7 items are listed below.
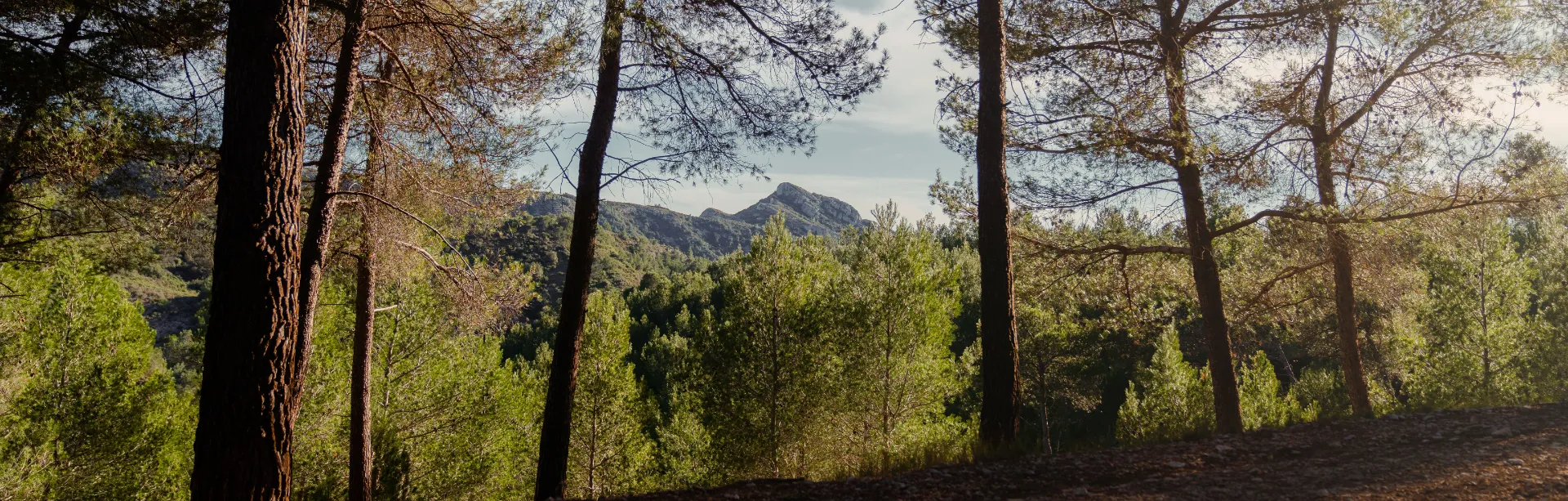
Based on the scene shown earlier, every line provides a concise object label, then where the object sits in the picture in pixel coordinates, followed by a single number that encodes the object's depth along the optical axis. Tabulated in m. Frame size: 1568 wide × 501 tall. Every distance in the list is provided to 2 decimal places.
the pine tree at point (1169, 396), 22.42
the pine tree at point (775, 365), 19.41
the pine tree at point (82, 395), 13.30
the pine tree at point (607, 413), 21.25
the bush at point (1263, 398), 20.67
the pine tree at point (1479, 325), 17.88
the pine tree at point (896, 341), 18.72
